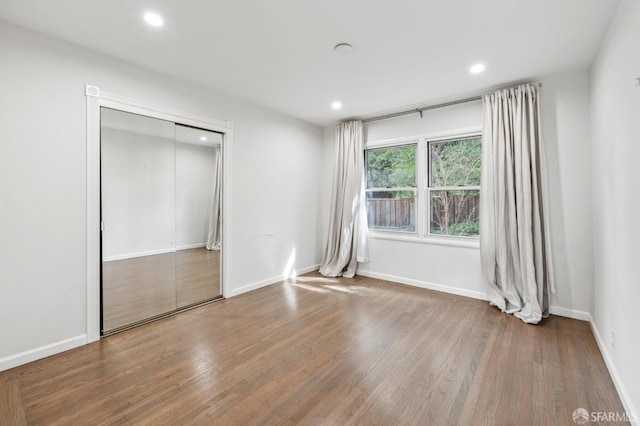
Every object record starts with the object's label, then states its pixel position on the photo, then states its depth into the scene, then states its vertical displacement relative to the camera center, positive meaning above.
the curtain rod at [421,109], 3.64 +1.52
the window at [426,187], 3.83 +0.42
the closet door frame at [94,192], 2.54 +0.24
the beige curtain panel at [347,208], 4.64 +0.12
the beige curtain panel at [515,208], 3.08 +0.07
